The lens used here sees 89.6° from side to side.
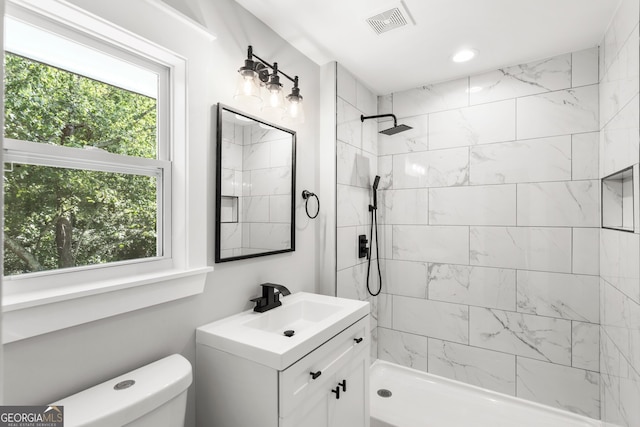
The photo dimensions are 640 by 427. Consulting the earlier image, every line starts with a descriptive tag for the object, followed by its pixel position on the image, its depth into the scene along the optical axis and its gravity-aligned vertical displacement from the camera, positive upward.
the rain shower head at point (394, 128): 2.37 +0.61
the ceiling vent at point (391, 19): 1.70 +1.05
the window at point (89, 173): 1.04 +0.14
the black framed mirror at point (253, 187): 1.58 +0.13
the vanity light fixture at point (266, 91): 1.58 +0.64
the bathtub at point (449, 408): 2.09 -1.37
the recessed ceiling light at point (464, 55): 2.11 +1.04
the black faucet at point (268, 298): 1.67 -0.46
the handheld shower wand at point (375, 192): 2.64 +0.15
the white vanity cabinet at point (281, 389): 1.22 -0.74
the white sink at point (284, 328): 1.24 -0.54
